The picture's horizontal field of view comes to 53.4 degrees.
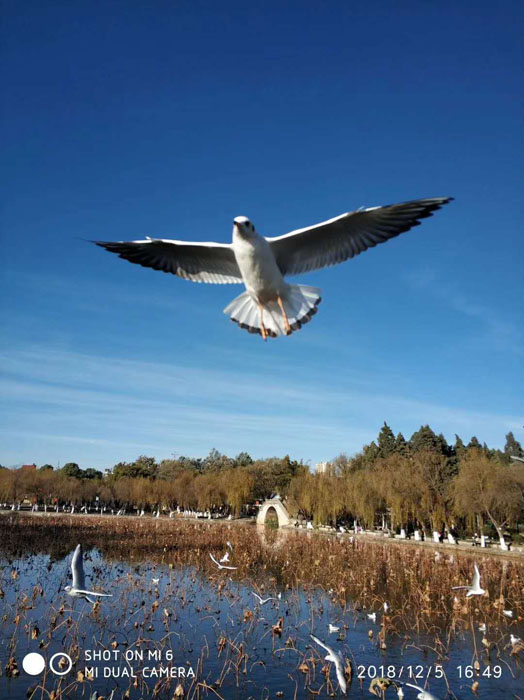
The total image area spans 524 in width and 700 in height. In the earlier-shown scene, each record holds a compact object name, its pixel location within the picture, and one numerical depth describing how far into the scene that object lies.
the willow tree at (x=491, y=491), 26.59
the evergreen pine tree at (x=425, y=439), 55.47
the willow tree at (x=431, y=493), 31.09
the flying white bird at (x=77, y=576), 6.50
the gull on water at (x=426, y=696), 5.50
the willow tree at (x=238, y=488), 51.97
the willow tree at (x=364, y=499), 35.44
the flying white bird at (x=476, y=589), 9.34
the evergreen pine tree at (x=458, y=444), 57.59
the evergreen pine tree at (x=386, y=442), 59.34
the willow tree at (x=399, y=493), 31.97
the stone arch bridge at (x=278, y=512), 46.21
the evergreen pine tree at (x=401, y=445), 57.06
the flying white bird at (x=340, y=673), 5.74
